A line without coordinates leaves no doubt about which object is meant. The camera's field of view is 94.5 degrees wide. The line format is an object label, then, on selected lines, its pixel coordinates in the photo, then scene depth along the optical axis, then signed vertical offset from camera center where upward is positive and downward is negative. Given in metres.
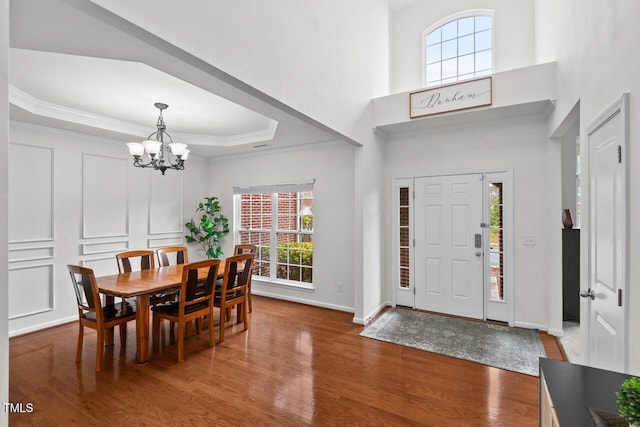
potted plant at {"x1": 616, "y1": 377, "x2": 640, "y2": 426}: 0.74 -0.48
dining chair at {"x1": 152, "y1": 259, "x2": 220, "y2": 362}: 2.97 -0.99
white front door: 3.99 -0.44
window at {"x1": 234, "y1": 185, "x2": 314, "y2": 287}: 4.93 -0.28
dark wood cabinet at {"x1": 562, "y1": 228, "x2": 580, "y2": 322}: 3.86 -0.80
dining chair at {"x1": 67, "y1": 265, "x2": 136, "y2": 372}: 2.69 -0.99
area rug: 2.93 -1.43
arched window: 4.61 +2.64
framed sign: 3.54 +1.45
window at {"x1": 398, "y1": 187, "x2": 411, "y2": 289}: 4.46 -0.38
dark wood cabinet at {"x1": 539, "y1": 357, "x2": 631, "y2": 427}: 0.97 -0.66
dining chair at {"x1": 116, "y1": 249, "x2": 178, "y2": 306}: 3.50 -0.69
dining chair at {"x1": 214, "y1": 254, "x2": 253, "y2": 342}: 3.37 -0.92
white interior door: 1.60 -0.17
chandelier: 3.17 +0.71
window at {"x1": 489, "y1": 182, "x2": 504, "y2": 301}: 3.86 -0.36
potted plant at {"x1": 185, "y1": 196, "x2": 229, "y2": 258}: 5.41 -0.28
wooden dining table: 2.80 -0.74
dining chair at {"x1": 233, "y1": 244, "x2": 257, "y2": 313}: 4.25 -0.61
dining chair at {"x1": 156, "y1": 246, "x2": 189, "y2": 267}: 4.25 -0.63
